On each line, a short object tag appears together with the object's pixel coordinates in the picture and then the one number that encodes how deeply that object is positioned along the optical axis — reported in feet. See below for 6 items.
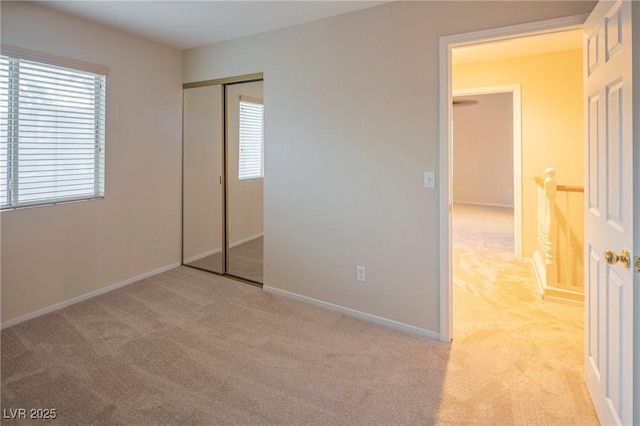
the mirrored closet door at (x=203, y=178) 12.92
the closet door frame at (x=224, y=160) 12.26
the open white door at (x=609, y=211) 4.75
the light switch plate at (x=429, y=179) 8.43
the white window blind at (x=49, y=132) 8.95
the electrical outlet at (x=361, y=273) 9.68
